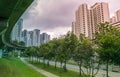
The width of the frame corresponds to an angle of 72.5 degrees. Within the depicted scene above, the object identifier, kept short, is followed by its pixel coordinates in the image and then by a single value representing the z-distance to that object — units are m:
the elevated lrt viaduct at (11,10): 5.11
